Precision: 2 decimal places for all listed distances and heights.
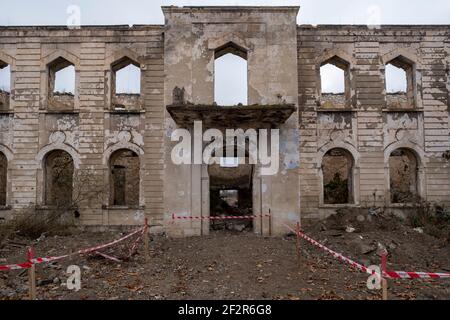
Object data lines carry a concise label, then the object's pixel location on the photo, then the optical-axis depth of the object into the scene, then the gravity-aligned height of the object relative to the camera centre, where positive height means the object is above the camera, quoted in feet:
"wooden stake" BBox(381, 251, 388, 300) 16.57 -4.42
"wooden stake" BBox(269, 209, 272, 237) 40.34 -4.43
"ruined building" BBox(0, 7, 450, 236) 42.01 +9.77
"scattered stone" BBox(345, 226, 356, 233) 38.61 -4.76
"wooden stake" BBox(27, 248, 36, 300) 19.49 -5.09
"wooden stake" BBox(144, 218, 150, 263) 30.60 -5.14
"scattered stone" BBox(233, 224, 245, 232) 44.75 -5.24
